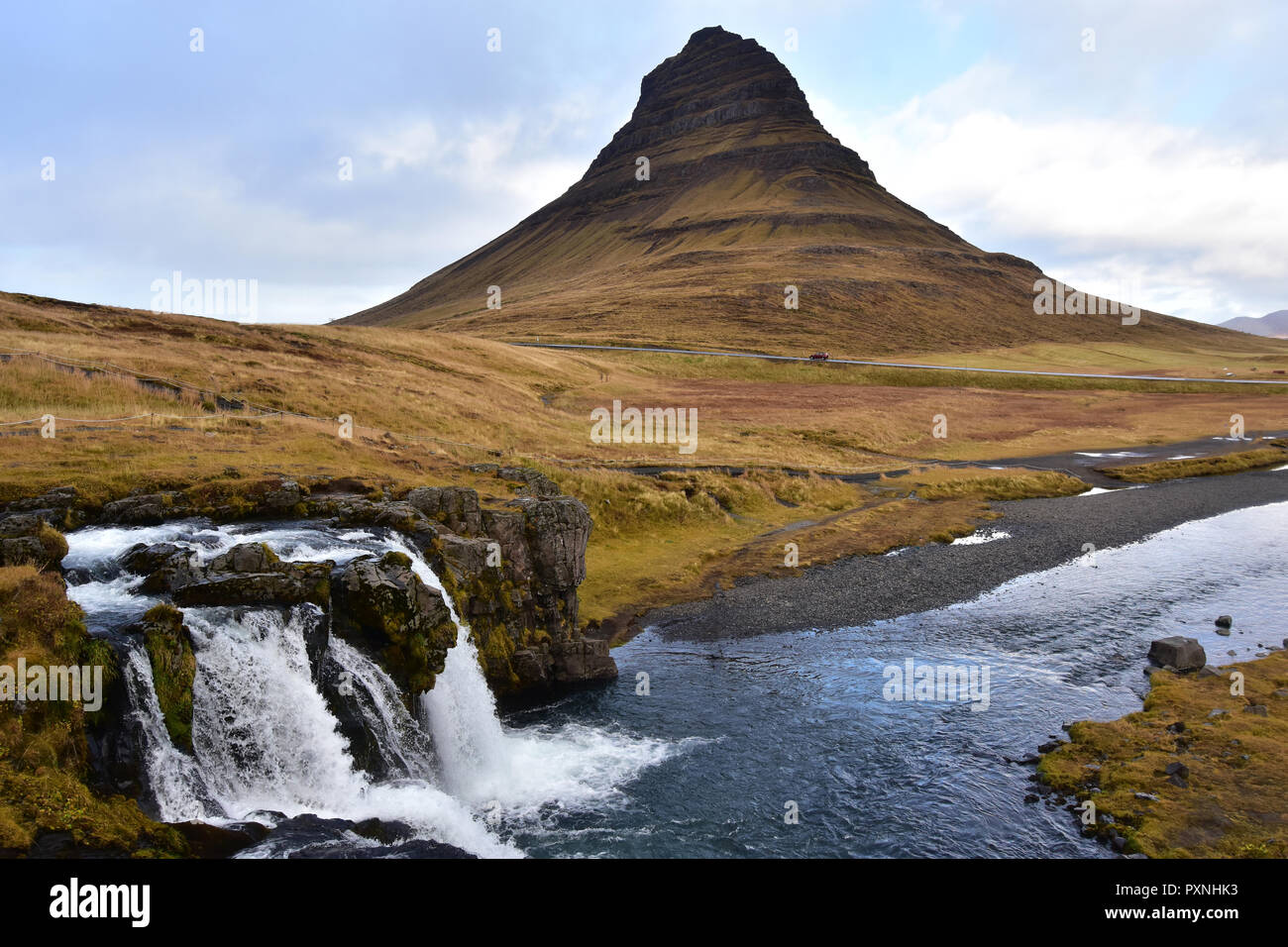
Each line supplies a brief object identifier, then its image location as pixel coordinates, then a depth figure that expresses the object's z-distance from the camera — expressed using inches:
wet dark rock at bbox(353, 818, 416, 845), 694.5
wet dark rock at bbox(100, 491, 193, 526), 993.5
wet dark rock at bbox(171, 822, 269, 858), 601.6
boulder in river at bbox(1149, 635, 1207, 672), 1146.0
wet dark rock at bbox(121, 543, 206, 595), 800.9
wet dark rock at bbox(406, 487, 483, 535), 1183.6
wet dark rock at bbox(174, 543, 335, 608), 788.0
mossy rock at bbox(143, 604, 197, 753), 678.5
